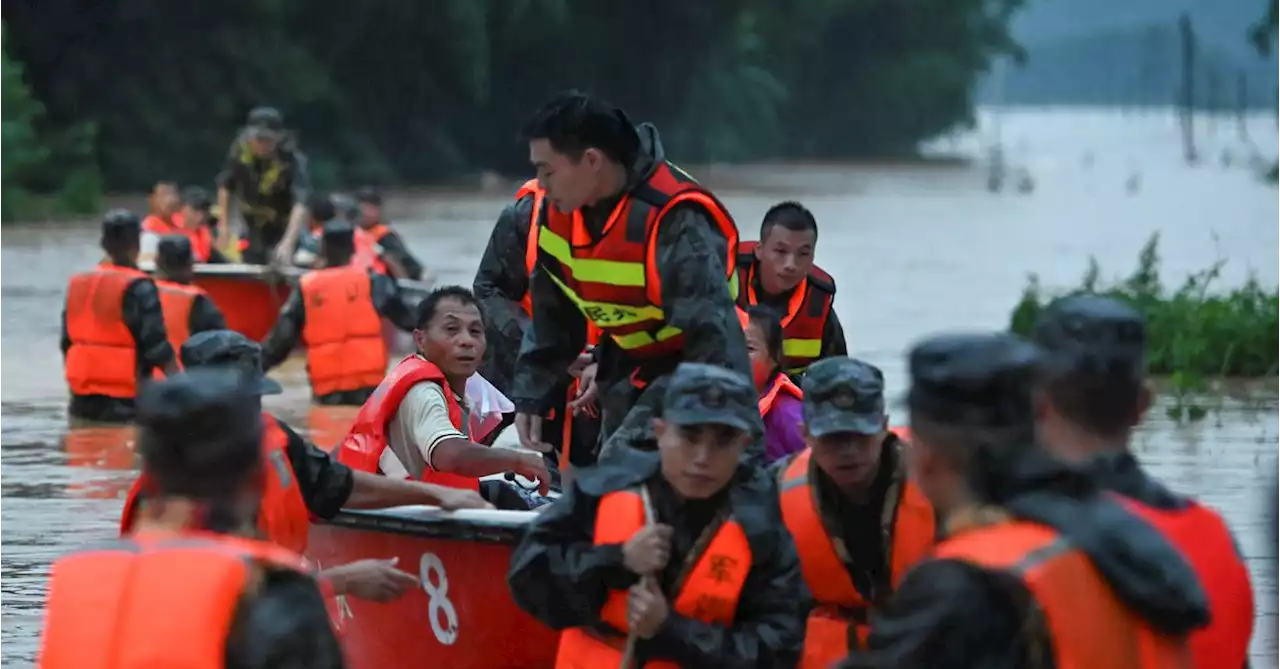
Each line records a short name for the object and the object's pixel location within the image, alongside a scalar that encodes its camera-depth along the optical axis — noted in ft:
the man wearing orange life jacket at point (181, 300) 95.36
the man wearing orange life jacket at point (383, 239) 124.27
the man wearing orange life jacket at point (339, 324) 102.91
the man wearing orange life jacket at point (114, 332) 92.63
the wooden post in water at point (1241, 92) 650.75
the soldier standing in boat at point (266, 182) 126.09
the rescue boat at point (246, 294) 118.36
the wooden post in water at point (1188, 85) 423.92
